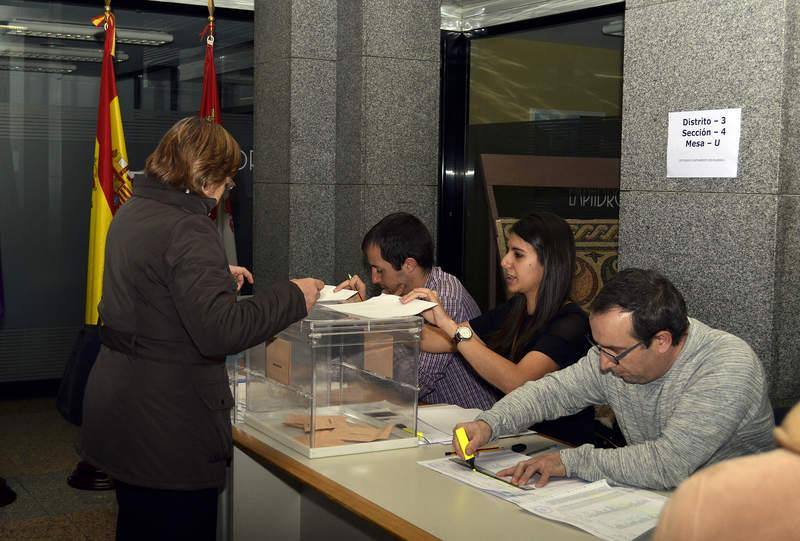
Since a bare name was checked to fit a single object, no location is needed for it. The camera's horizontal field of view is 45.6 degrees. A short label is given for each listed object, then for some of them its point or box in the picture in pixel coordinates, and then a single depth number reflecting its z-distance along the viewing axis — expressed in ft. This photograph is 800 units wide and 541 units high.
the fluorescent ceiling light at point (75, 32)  18.20
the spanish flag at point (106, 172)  15.14
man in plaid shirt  10.77
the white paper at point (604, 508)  6.23
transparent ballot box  8.23
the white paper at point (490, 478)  7.13
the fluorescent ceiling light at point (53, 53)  18.25
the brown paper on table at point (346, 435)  8.20
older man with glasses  6.94
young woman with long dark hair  9.50
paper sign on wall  9.07
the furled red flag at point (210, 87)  16.42
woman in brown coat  7.09
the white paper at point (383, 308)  8.55
